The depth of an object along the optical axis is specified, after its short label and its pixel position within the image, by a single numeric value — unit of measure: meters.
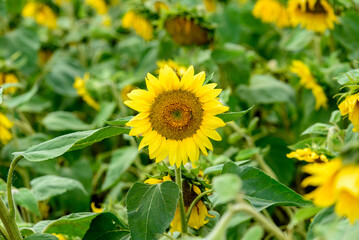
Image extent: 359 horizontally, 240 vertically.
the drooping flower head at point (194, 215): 1.71
